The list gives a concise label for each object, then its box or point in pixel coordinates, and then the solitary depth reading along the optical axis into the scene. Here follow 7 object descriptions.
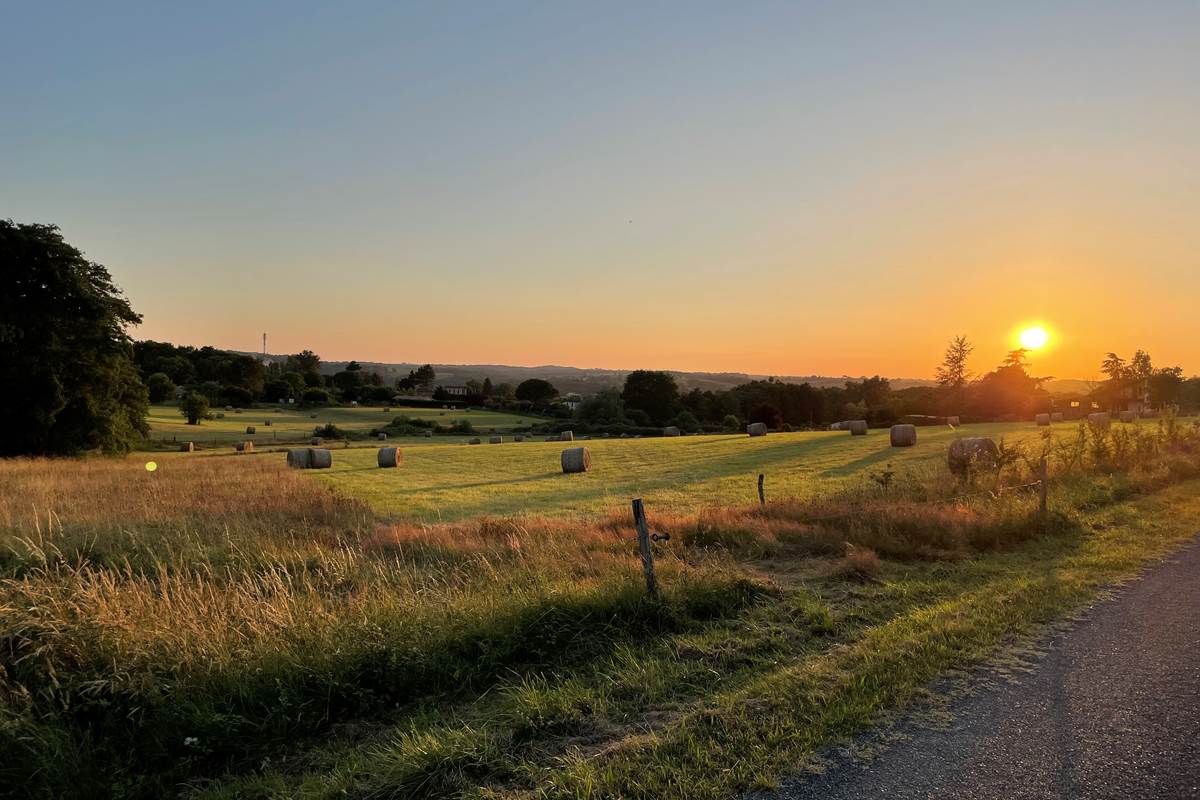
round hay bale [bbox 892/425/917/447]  37.75
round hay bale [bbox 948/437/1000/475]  20.98
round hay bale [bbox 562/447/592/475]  32.50
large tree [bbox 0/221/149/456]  35.03
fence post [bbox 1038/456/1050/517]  11.68
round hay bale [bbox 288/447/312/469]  36.62
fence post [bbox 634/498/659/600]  6.79
